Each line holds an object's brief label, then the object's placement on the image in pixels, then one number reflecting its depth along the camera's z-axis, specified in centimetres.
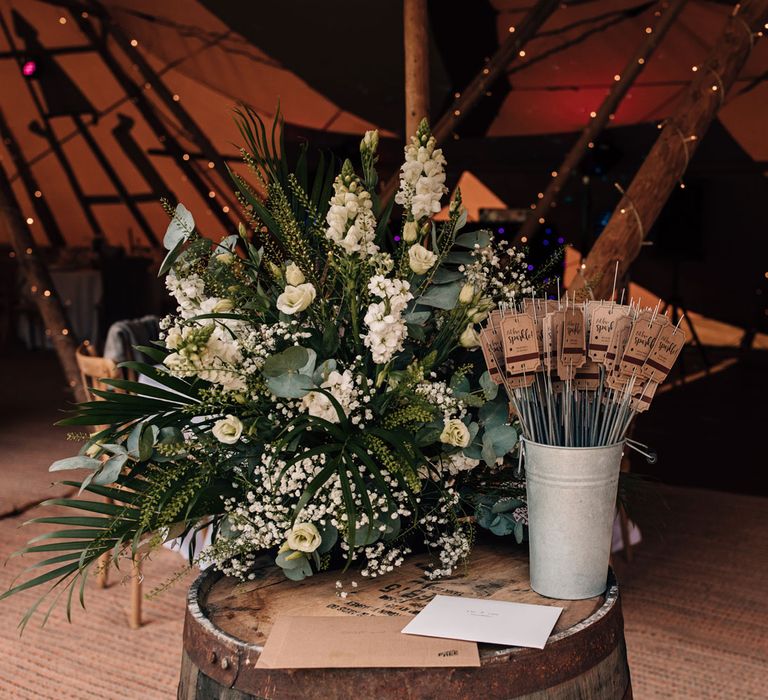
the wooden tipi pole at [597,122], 433
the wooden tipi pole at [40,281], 455
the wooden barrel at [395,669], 123
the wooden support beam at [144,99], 682
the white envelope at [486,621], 128
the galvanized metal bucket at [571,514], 139
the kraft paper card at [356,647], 123
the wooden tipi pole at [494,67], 430
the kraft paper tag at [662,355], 135
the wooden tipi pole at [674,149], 325
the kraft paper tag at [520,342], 138
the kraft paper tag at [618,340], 138
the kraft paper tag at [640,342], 135
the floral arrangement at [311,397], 141
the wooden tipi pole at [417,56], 302
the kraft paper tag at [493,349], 144
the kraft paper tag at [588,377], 141
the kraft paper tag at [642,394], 139
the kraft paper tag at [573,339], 138
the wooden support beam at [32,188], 1010
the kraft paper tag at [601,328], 139
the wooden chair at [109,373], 309
